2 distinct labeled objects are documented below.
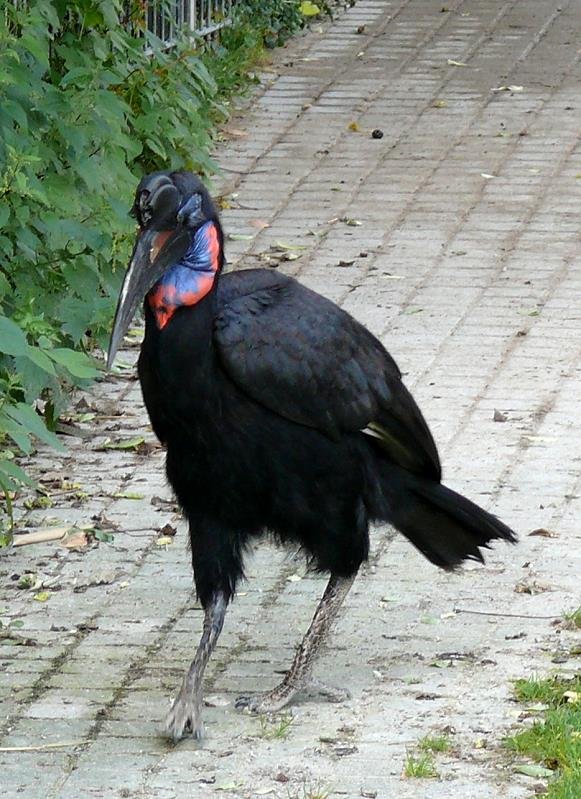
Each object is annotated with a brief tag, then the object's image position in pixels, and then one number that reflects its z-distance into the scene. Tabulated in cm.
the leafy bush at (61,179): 1140
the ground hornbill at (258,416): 863
